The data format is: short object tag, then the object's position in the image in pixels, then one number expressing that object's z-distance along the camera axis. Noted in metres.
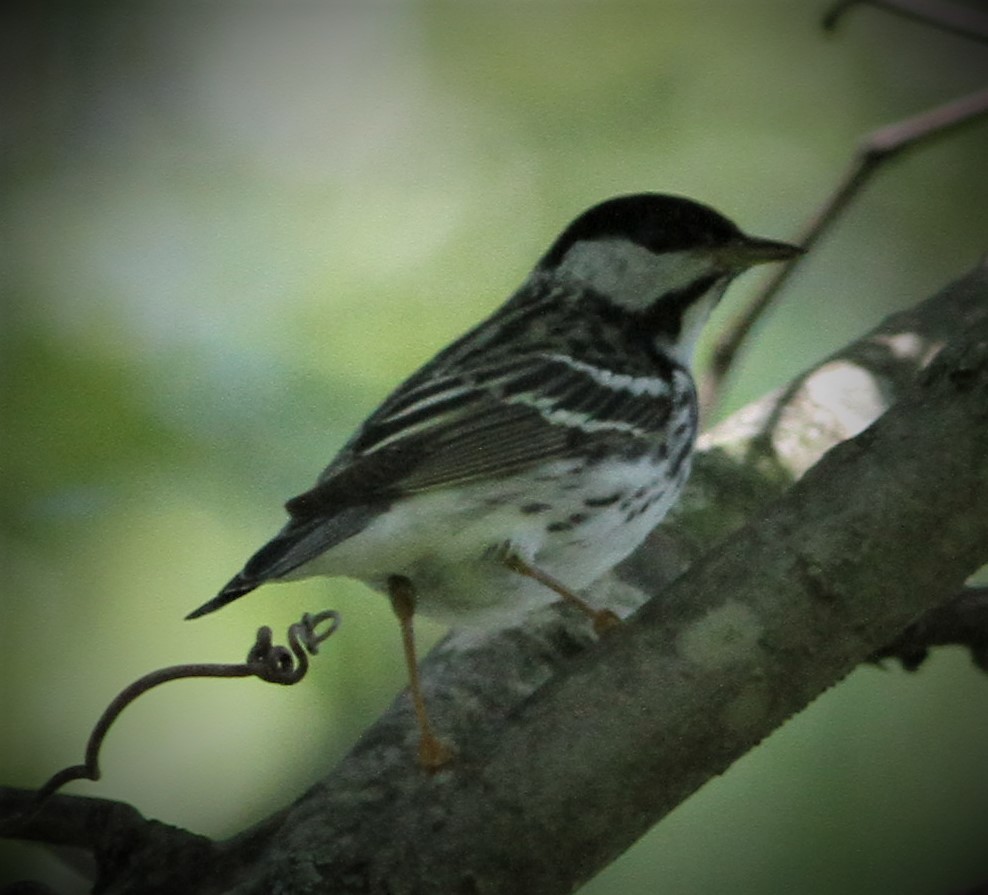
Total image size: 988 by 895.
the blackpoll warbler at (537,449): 5.07
